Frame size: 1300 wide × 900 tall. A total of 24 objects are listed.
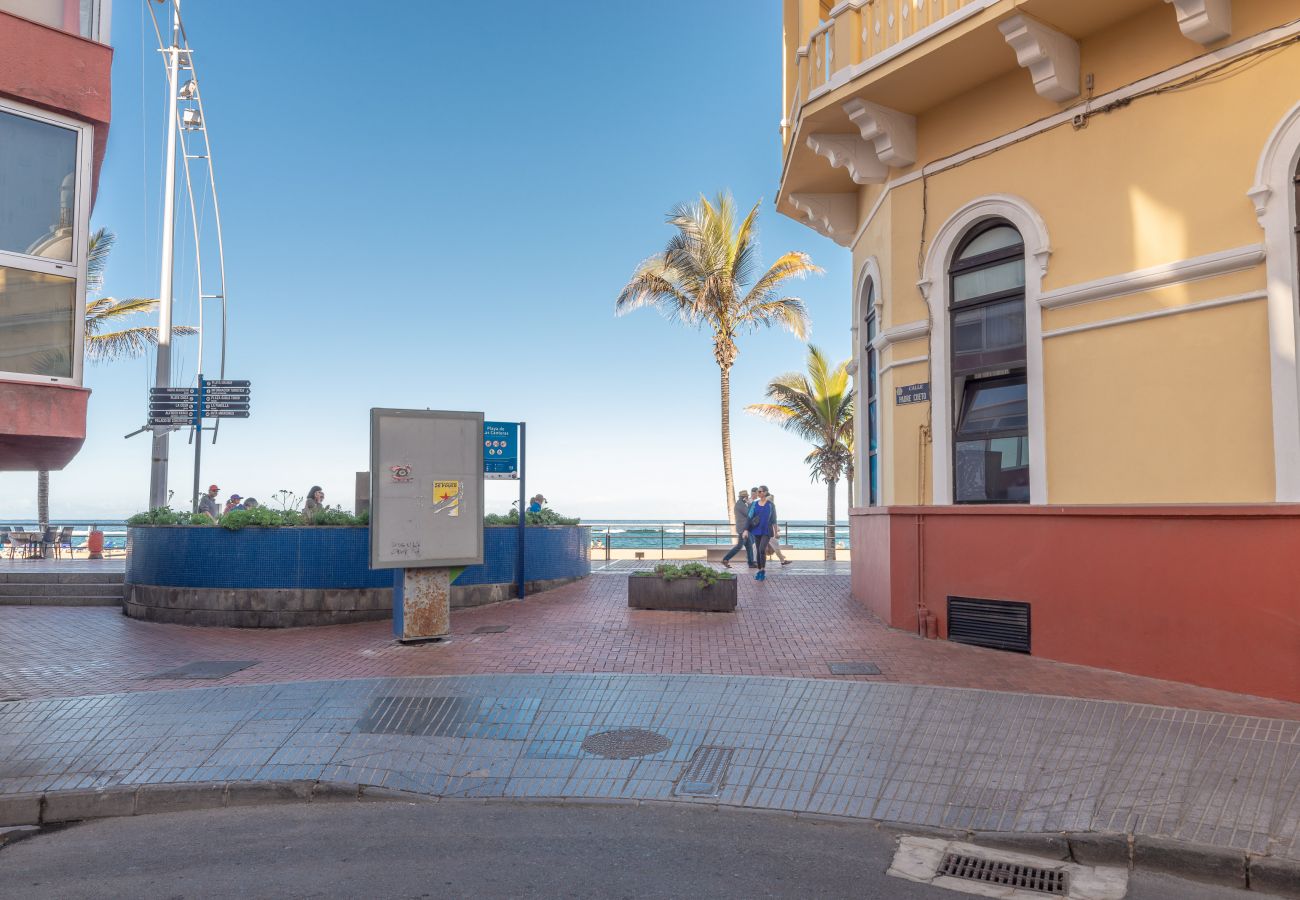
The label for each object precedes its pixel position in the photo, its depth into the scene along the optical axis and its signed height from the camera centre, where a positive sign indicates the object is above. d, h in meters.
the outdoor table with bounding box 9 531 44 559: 26.58 -1.06
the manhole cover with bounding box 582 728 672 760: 6.50 -1.75
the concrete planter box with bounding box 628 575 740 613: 12.08 -1.20
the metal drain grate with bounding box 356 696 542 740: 6.91 -1.68
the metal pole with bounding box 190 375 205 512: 20.52 +1.67
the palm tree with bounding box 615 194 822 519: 27.48 +7.00
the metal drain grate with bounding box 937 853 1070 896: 4.60 -1.92
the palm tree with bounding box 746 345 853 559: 30.17 +3.26
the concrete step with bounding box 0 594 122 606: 14.93 -1.60
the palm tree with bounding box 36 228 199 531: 29.98 +6.33
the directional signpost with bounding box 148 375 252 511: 19.47 +2.29
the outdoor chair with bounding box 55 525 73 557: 27.83 -1.04
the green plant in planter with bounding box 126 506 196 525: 13.54 -0.20
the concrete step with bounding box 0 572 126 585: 15.67 -1.27
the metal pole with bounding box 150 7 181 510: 19.38 +3.75
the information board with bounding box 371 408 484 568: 10.31 +0.20
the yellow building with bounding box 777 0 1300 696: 7.64 +2.42
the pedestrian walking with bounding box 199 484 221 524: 19.00 +0.05
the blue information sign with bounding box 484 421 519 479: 14.73 +0.91
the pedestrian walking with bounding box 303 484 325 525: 13.09 +0.02
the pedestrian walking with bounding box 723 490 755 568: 19.82 -0.24
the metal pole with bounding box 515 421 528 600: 14.24 -0.16
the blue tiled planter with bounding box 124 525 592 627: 12.45 -1.02
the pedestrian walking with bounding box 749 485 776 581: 17.23 -0.31
